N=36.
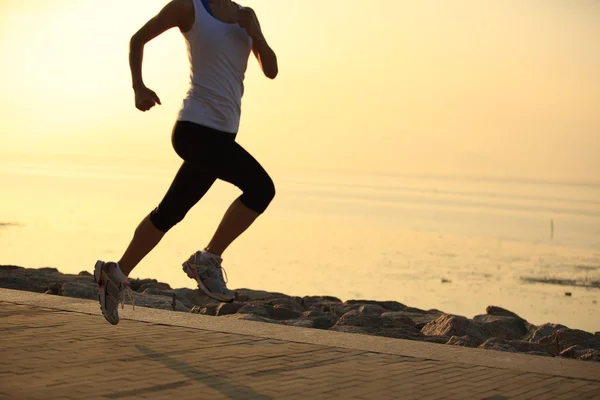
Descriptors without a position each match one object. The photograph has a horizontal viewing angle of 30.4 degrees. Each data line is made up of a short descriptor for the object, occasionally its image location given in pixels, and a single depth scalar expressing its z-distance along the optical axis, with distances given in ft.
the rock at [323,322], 34.88
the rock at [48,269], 58.97
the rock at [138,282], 50.95
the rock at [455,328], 34.30
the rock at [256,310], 38.55
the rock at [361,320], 35.22
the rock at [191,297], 44.90
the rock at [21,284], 44.73
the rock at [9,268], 55.34
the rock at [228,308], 38.73
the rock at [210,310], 39.07
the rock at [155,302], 39.65
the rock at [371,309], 42.17
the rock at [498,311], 50.21
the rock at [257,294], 51.42
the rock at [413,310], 49.12
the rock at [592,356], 29.55
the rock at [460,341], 31.86
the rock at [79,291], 41.37
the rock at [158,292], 46.62
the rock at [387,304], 48.91
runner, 19.31
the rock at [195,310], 39.40
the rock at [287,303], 43.62
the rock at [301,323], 34.89
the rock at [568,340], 34.96
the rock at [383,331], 33.42
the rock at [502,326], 38.02
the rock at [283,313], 38.57
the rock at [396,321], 35.69
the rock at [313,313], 39.70
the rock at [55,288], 42.68
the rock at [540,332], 38.01
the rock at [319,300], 50.34
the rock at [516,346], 31.94
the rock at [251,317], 32.71
